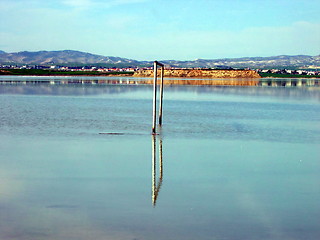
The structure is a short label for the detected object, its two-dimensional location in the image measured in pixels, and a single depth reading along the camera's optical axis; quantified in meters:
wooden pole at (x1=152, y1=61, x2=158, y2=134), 27.50
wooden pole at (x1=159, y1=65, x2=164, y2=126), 32.84
